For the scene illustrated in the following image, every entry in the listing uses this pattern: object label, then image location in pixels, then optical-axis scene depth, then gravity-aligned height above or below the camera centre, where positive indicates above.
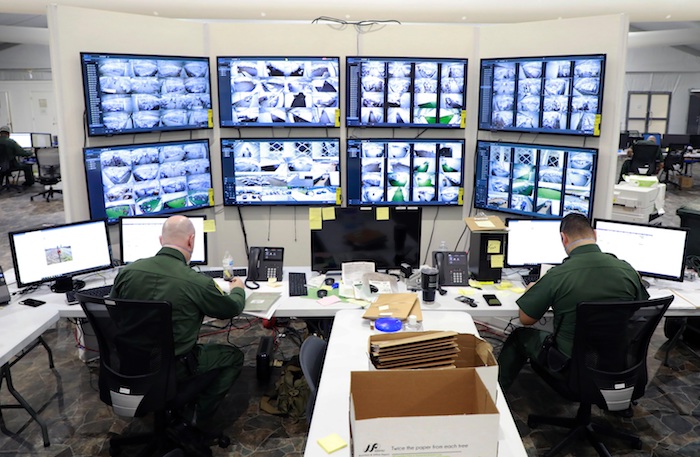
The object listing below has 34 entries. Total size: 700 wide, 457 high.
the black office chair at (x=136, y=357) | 2.65 -1.12
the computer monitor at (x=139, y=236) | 3.90 -0.78
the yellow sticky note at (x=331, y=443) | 1.98 -1.11
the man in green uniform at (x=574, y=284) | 2.90 -0.83
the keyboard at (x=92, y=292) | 3.51 -1.06
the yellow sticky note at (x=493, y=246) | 3.81 -0.84
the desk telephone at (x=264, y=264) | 3.91 -0.97
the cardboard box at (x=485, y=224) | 3.75 -0.69
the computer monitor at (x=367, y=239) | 3.87 -0.81
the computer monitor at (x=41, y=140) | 11.83 -0.40
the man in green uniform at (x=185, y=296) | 2.86 -0.87
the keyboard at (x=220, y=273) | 3.98 -1.06
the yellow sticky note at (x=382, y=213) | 3.86 -0.62
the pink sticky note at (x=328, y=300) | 3.50 -1.10
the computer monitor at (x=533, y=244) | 3.91 -0.84
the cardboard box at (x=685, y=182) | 11.62 -1.29
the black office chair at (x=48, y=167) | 10.04 -0.81
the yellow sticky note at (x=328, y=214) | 3.83 -0.62
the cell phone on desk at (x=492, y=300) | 3.50 -1.10
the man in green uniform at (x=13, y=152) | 10.67 -0.60
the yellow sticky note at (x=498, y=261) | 3.83 -0.94
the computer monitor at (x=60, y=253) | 3.54 -0.84
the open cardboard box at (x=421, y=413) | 1.54 -0.85
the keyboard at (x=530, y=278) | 3.85 -1.06
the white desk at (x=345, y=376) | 2.01 -1.10
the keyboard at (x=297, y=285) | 3.66 -1.07
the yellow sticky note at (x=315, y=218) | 3.79 -0.65
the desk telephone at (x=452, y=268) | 3.81 -0.98
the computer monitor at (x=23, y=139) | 12.07 -0.39
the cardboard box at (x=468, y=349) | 2.07 -0.85
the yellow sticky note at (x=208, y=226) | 3.95 -0.72
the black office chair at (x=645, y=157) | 10.04 -0.69
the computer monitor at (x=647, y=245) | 3.67 -0.82
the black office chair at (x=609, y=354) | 2.72 -1.15
